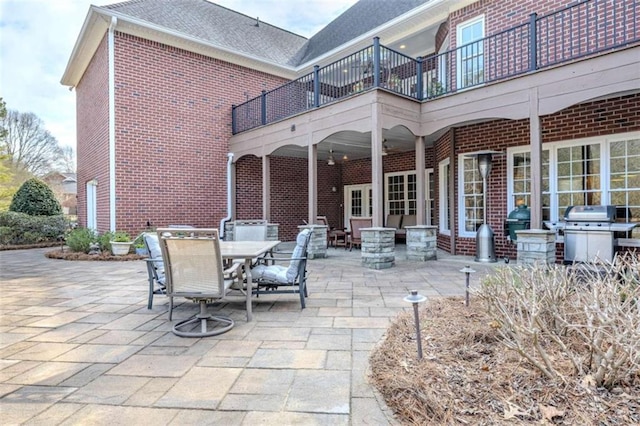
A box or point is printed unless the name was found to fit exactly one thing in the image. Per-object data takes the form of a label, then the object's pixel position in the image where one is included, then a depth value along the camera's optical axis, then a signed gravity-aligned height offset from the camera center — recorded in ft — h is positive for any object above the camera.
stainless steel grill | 18.56 -1.19
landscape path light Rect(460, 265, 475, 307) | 12.13 -2.62
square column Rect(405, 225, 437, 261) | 24.68 -2.23
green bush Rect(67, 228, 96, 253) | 30.30 -2.27
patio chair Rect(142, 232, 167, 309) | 13.44 -1.97
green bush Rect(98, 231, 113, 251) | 28.86 -2.19
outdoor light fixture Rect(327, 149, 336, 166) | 36.72 +5.07
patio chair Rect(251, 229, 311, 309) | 13.73 -2.41
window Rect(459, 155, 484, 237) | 27.35 +0.93
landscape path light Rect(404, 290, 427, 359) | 8.18 -2.06
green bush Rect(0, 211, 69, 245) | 39.11 -1.55
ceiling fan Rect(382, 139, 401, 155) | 34.20 +6.33
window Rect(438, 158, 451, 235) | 31.12 +1.12
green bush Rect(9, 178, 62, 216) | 42.09 +1.63
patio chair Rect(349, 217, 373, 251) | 30.66 -1.32
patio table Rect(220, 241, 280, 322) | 12.15 -1.45
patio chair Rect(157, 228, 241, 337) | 10.78 -1.71
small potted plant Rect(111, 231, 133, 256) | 27.99 -2.43
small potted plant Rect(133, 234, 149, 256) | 28.76 -2.60
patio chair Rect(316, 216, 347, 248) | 34.13 -2.58
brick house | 21.11 +6.41
